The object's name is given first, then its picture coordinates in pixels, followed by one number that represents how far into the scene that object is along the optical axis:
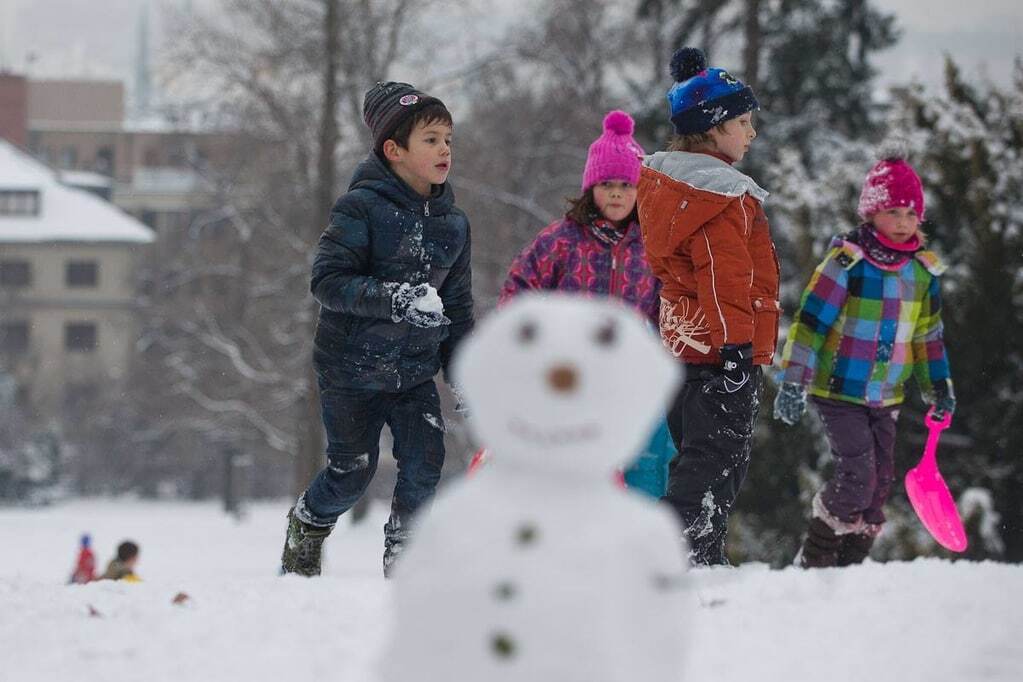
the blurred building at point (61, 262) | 99.00
